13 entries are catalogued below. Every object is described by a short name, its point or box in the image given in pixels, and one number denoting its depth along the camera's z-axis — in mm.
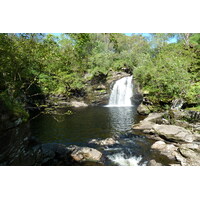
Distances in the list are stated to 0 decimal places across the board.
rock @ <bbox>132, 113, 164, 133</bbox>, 11352
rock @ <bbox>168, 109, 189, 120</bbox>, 11693
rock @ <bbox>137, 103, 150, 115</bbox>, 15890
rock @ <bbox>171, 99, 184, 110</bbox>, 12933
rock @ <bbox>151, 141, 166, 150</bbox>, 8378
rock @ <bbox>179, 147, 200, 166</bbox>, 6696
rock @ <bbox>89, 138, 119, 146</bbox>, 9234
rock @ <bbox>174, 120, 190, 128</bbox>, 10797
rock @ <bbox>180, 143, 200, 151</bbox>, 7800
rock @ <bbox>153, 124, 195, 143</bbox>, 8859
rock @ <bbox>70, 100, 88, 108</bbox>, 23912
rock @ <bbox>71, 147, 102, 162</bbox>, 7324
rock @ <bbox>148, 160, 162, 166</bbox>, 6871
